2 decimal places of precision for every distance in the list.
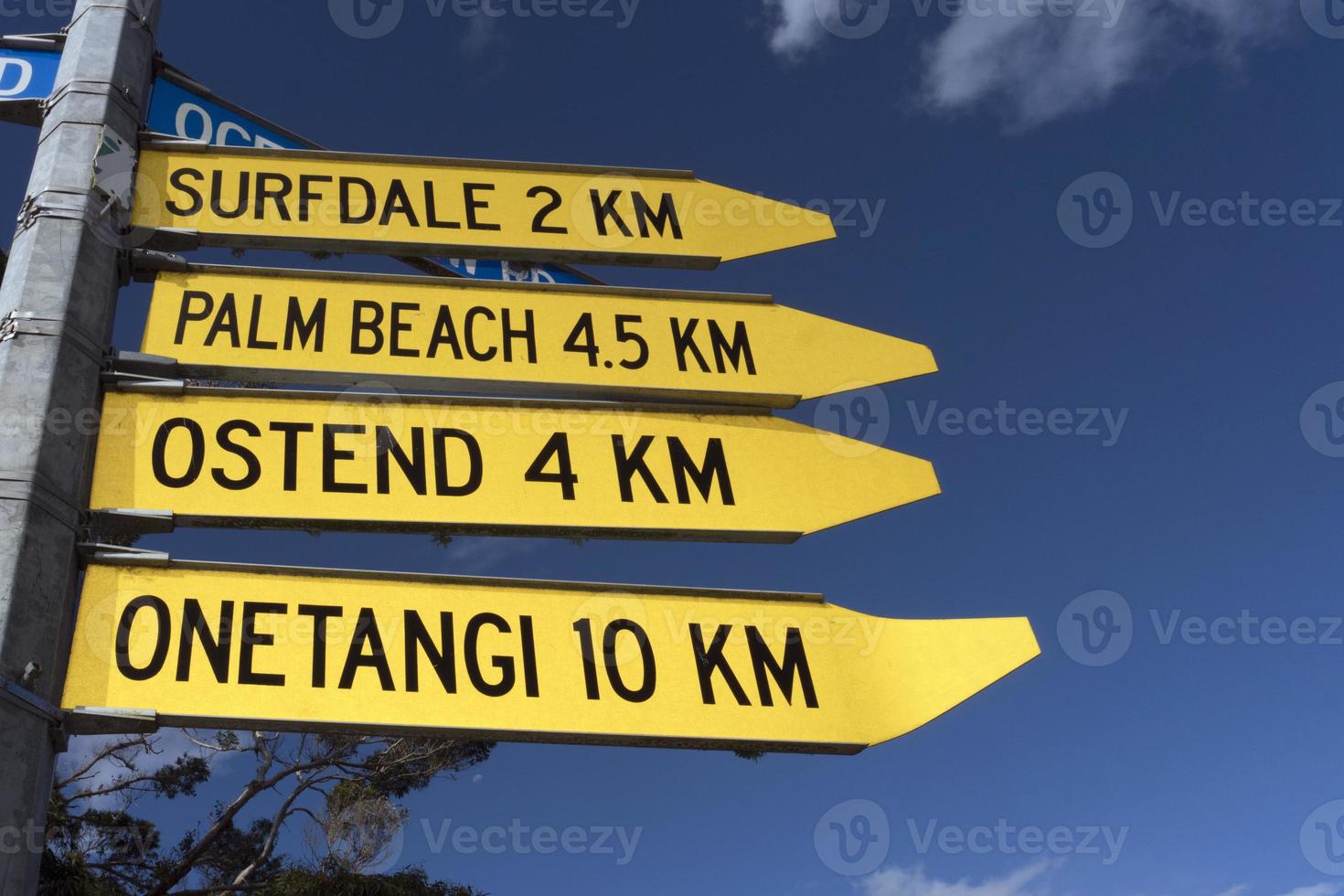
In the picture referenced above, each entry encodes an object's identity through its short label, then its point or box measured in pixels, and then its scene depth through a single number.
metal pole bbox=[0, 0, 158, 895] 2.91
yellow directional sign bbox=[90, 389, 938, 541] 3.55
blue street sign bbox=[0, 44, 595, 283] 4.14
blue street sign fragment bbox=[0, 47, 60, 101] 4.11
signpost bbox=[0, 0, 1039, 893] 3.25
